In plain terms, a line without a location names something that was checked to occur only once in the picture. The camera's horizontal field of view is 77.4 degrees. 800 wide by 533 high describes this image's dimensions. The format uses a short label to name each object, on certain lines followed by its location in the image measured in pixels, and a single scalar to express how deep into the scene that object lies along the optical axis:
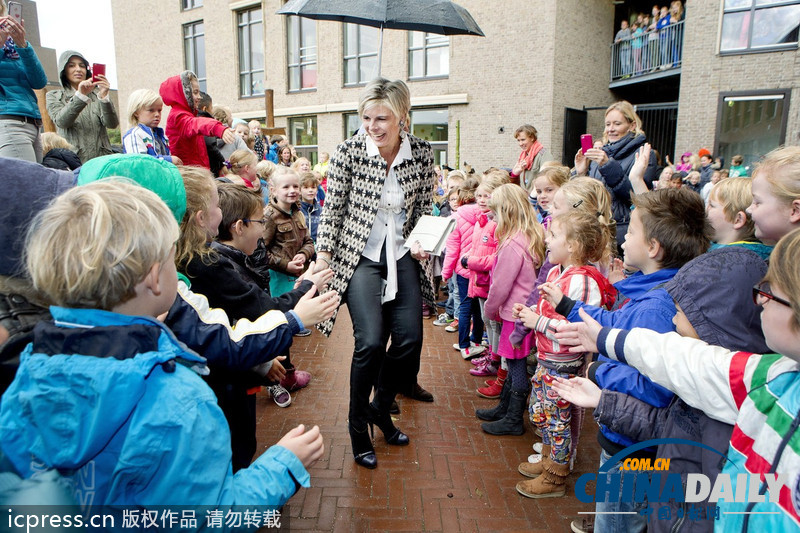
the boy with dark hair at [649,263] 1.98
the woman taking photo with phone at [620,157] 4.19
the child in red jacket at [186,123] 4.74
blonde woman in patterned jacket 2.97
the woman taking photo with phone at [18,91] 3.81
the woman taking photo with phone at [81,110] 4.40
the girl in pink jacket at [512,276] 3.57
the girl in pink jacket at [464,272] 4.86
